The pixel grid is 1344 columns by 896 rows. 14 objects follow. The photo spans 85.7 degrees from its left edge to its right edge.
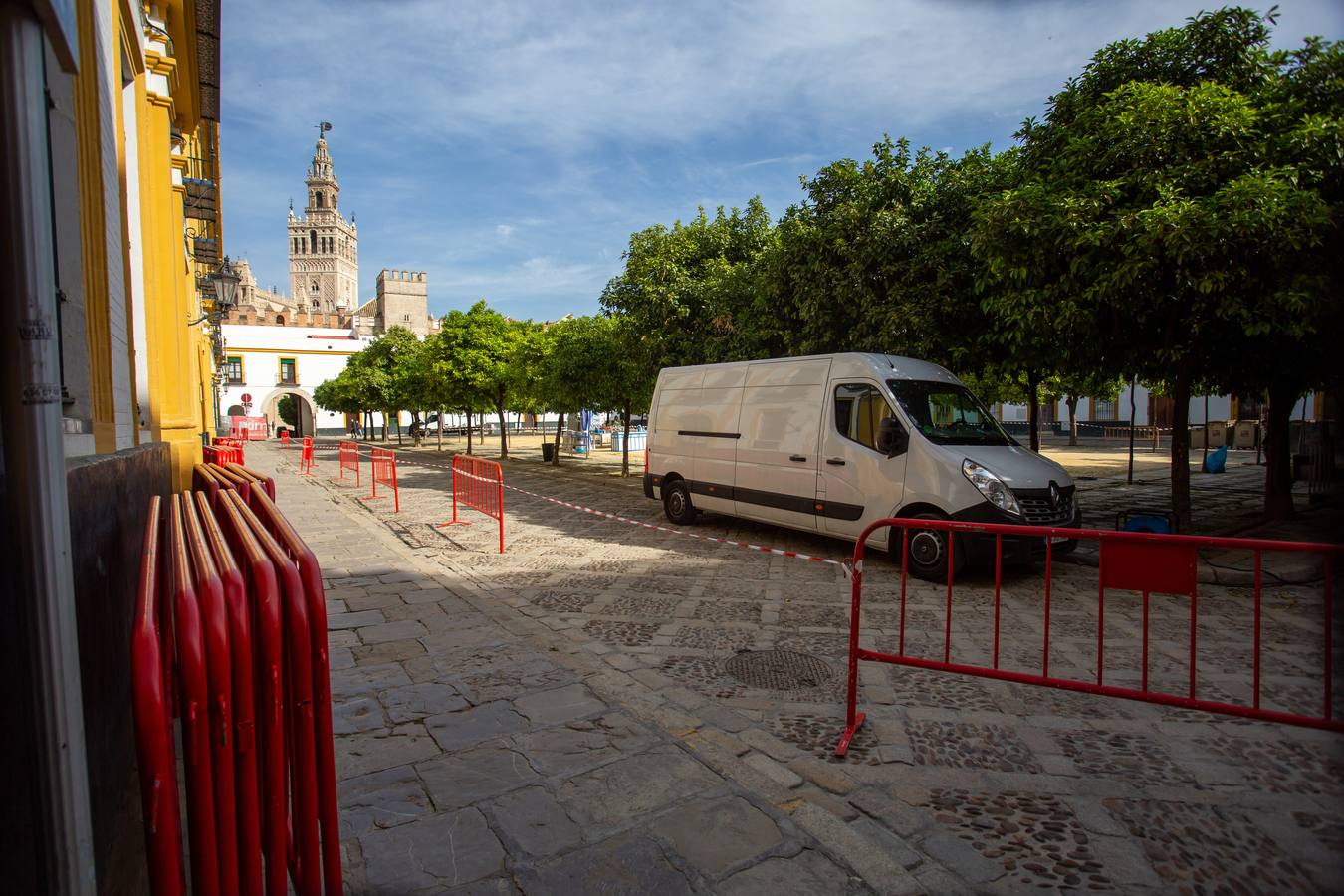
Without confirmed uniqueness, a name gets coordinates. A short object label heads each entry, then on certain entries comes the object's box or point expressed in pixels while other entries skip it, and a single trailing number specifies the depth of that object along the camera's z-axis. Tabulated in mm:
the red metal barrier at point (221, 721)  1801
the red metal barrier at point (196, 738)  1728
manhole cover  4641
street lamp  13352
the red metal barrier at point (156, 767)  1605
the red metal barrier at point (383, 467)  17125
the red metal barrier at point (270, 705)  1938
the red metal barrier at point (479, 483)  11000
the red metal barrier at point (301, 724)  2016
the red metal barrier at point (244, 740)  1861
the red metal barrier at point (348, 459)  21456
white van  7070
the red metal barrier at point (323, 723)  2080
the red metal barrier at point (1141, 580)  3346
